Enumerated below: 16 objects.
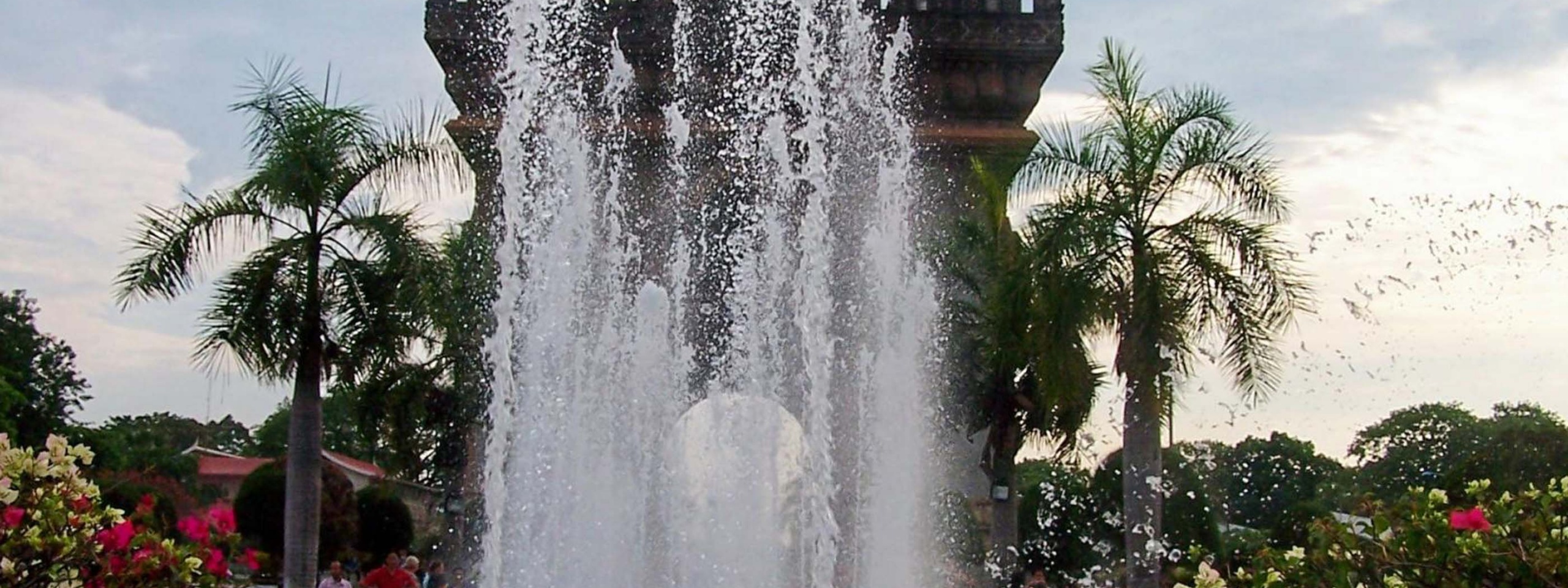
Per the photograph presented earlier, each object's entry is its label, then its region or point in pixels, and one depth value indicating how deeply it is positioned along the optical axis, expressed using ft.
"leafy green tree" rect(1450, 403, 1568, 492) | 103.86
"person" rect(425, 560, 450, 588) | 50.44
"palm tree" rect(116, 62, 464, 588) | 50.14
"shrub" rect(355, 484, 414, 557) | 106.73
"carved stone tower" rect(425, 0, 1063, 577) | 68.23
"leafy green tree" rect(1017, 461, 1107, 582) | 100.48
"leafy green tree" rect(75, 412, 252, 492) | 126.82
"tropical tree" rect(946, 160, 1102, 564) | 51.60
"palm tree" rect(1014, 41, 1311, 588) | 49.57
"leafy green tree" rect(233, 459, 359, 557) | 99.09
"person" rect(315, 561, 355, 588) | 43.39
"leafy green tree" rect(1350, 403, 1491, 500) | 123.44
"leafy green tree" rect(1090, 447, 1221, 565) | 91.15
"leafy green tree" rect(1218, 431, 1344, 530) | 142.41
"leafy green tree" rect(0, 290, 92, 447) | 126.41
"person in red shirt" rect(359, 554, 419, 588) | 42.70
